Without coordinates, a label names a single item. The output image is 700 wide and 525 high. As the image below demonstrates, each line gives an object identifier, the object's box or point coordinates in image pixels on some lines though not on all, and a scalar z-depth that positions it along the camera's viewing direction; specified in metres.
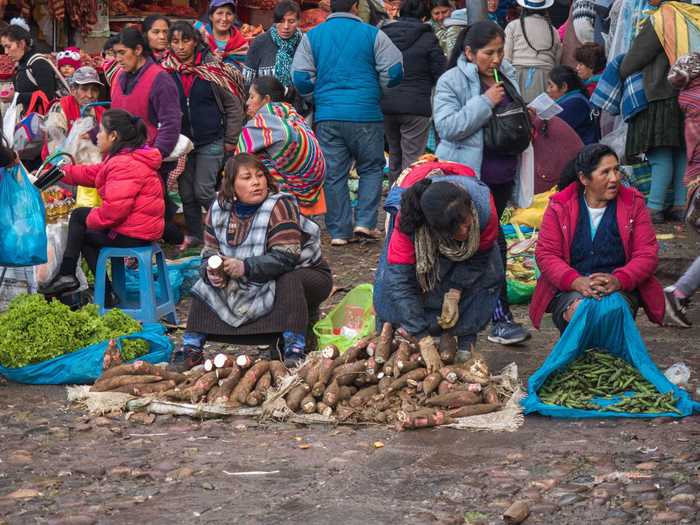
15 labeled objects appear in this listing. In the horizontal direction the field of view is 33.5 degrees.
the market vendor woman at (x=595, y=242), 6.40
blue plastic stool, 8.00
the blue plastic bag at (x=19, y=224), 7.23
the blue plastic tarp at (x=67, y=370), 6.76
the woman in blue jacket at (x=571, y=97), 11.27
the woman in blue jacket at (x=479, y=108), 7.18
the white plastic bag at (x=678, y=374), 6.31
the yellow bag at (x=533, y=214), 9.76
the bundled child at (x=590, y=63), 11.89
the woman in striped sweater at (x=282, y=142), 8.88
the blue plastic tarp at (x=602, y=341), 6.06
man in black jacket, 11.12
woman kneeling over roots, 6.02
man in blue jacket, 10.20
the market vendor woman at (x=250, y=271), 6.69
